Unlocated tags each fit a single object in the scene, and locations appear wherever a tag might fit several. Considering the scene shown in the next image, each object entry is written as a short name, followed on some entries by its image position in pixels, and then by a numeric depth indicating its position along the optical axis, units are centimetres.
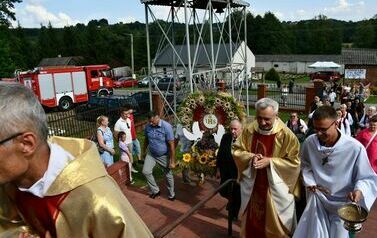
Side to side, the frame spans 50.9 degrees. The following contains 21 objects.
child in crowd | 858
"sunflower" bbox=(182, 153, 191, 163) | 745
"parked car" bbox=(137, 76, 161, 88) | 4428
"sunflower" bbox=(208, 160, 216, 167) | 715
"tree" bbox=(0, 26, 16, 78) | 3512
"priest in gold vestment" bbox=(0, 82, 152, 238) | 144
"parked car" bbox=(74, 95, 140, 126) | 1436
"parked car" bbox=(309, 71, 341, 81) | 4402
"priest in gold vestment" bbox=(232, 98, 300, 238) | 447
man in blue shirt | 743
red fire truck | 2398
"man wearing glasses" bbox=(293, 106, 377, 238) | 371
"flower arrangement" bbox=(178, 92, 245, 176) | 701
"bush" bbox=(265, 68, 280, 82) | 5094
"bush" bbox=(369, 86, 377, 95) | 2928
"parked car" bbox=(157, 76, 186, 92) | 3231
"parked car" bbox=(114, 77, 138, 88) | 4445
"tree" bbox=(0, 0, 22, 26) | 3531
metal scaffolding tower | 1183
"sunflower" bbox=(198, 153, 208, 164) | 722
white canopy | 3721
